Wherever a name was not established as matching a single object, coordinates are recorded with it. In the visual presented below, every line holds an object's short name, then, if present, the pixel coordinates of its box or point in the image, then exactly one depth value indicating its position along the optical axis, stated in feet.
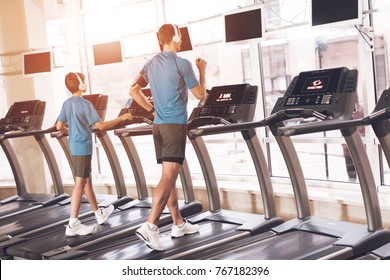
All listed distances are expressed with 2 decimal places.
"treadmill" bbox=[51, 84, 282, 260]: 13.75
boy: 15.39
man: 12.71
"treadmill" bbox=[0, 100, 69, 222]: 20.29
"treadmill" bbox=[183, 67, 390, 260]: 11.81
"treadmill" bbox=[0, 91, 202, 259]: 14.83
